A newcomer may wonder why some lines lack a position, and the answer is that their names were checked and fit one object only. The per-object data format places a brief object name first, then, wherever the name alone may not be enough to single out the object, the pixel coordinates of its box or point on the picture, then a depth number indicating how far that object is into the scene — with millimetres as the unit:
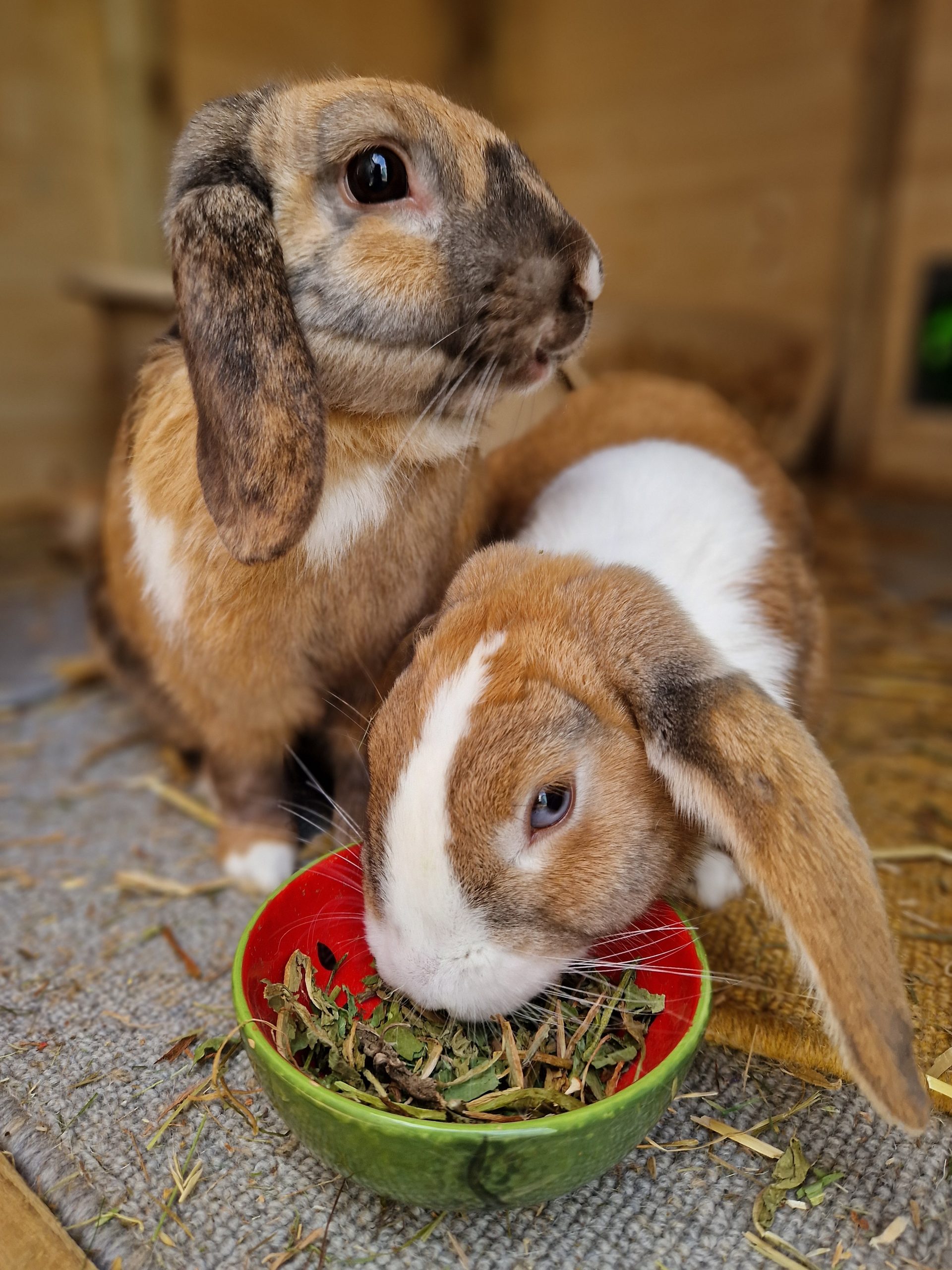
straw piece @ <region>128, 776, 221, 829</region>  339
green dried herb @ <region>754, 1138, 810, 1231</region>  183
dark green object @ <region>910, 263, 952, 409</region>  893
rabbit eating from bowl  172
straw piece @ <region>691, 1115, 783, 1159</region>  196
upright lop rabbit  217
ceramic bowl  160
